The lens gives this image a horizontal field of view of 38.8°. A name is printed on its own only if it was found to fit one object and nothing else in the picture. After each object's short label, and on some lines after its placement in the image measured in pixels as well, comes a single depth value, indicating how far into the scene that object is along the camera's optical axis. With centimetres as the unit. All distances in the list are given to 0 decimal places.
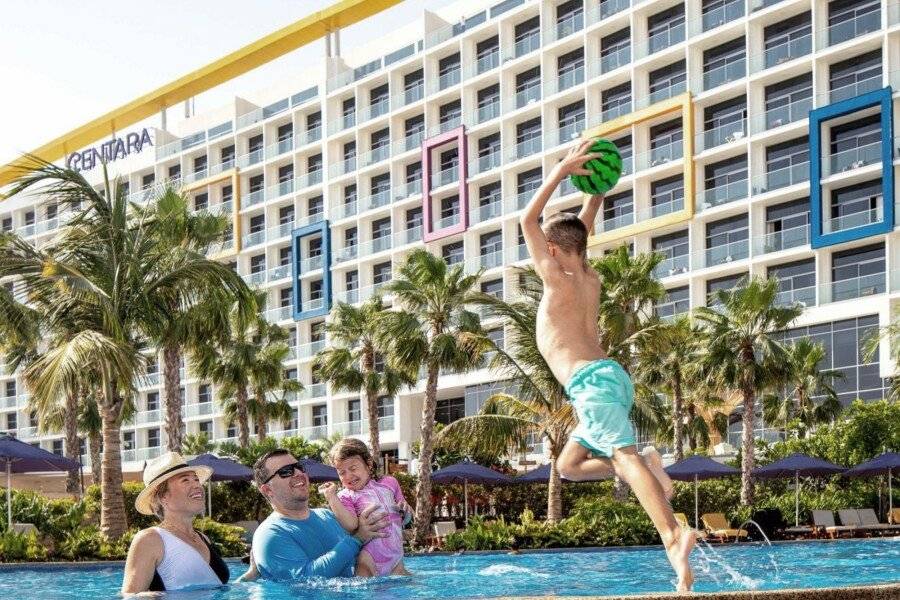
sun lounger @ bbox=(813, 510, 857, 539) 3148
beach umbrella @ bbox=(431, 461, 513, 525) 3438
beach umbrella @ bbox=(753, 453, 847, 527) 3409
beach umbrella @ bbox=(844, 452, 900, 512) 3394
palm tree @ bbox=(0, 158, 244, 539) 2191
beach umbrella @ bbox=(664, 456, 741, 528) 3297
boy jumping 698
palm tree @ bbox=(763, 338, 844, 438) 4791
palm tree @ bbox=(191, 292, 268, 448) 5097
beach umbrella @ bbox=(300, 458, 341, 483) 3400
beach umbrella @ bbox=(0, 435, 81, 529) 2636
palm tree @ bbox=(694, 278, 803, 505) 3566
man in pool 787
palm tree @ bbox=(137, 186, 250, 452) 2383
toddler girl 840
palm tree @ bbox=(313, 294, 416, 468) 4716
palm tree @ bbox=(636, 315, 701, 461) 4292
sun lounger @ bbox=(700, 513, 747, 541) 3030
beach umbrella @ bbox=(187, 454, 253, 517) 3180
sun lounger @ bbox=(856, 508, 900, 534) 3269
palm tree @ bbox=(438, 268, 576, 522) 3081
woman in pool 721
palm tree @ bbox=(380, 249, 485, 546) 3475
